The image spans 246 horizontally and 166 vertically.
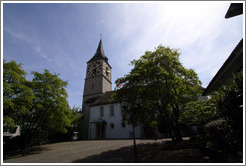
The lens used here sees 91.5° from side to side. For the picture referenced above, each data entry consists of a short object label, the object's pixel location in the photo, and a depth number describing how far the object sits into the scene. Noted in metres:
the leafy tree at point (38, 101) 10.13
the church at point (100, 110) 24.33
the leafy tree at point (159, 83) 10.01
